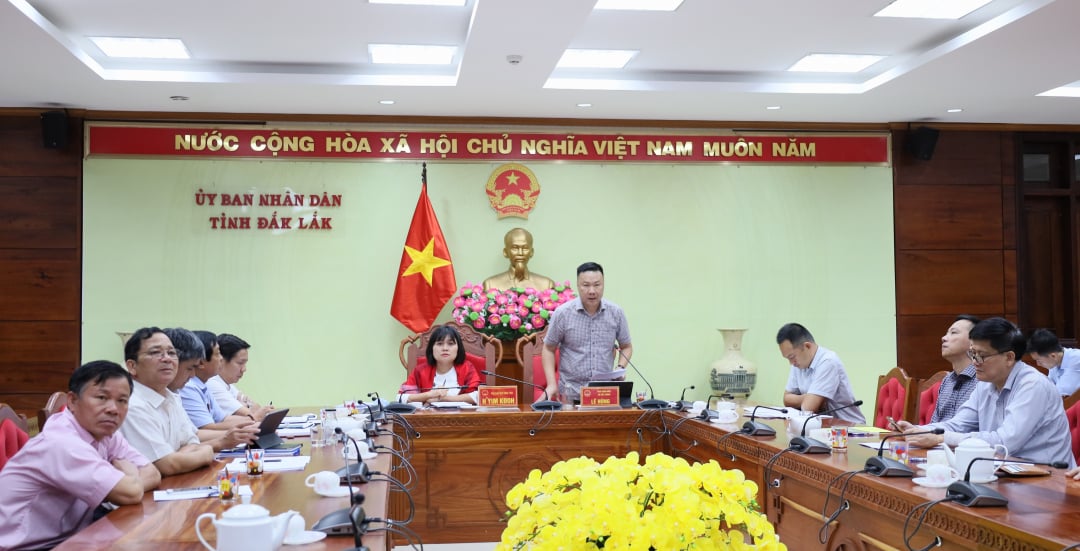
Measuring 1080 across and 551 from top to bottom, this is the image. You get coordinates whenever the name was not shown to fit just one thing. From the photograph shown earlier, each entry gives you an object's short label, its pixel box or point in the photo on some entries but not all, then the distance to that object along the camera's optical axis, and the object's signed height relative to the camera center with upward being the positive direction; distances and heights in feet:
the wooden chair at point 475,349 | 19.58 -1.00
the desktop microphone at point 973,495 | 7.33 -1.61
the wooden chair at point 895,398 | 14.96 -1.66
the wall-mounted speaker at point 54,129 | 21.84 +4.37
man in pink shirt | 7.74 -1.45
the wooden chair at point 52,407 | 12.75 -1.39
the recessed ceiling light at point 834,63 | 20.47 +5.52
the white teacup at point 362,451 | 10.63 -1.74
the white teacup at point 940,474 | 8.32 -1.60
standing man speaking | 17.26 -0.63
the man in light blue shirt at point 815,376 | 14.89 -1.26
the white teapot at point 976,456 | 8.19 -1.46
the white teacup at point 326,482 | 8.05 -1.57
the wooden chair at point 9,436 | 9.71 -1.38
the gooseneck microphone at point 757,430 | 12.14 -1.72
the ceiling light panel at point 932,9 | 16.83 +5.51
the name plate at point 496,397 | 15.64 -1.60
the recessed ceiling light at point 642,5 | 16.42 +5.47
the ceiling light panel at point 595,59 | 19.83 +5.49
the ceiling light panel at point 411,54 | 19.30 +5.47
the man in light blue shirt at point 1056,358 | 20.04 -1.33
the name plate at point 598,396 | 15.66 -1.60
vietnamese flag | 22.95 +0.75
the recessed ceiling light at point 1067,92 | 21.99 +5.09
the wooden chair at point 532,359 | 19.29 -1.22
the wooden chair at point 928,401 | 14.32 -1.59
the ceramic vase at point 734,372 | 23.30 -1.81
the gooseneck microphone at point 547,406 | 15.38 -1.74
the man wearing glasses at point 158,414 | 9.64 -1.20
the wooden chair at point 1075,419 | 11.69 -1.56
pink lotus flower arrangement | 21.74 -0.15
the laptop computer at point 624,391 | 15.93 -1.55
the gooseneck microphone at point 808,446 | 10.46 -1.68
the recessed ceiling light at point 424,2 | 16.18 +5.48
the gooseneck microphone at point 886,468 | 8.79 -1.64
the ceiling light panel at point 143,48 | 18.51 +5.47
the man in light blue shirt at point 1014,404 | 10.15 -1.19
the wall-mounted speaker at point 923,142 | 24.52 +4.32
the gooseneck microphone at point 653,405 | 15.87 -1.79
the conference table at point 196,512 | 6.51 -1.71
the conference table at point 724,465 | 7.25 -2.15
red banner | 22.71 +4.19
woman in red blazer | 17.28 -1.28
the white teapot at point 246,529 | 5.68 -1.40
